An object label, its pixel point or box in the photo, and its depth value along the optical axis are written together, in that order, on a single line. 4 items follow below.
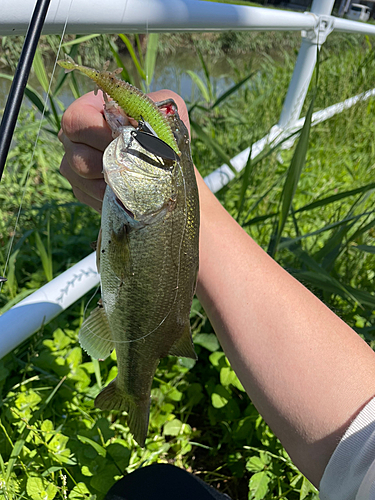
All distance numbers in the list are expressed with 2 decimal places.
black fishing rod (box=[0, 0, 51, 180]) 0.28
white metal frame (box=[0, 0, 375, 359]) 0.31
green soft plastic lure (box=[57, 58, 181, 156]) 0.24
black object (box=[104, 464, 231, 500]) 0.40
